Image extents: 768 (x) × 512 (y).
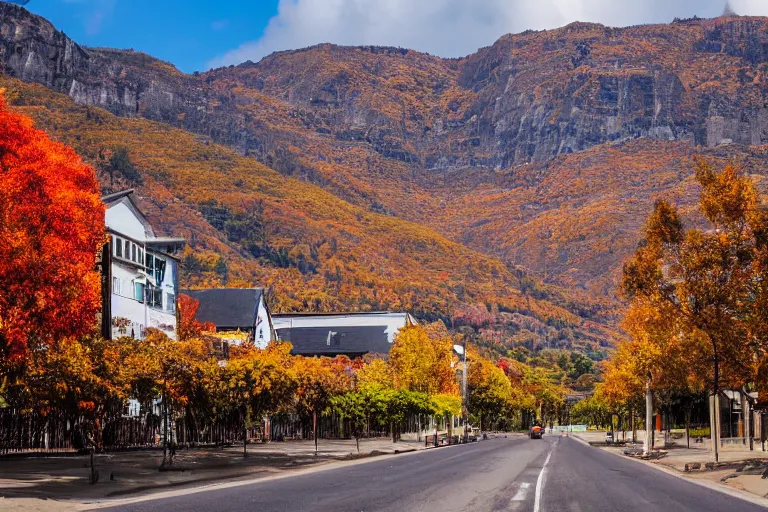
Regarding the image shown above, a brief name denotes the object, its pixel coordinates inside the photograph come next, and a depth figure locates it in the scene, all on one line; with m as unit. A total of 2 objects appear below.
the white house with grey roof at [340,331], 146.38
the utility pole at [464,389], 141.88
